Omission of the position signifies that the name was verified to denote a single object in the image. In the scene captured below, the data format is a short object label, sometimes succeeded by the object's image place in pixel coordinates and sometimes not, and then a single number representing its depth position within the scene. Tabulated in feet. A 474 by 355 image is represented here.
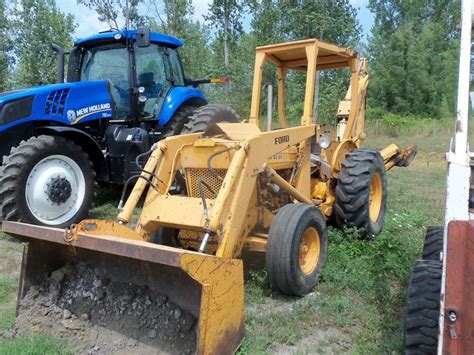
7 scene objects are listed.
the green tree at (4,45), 87.66
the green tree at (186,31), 79.66
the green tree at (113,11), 78.02
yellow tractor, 10.79
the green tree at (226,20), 82.33
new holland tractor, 19.86
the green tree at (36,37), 81.35
